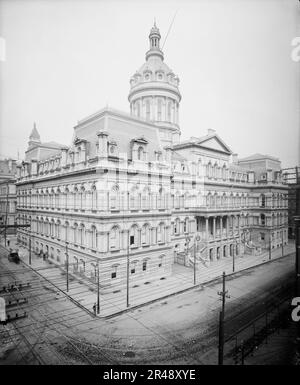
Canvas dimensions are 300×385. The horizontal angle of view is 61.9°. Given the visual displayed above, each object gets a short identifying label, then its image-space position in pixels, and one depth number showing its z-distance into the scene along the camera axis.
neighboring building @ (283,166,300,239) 54.12
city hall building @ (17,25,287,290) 27.75
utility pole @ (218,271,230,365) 11.83
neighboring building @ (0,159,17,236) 59.97
